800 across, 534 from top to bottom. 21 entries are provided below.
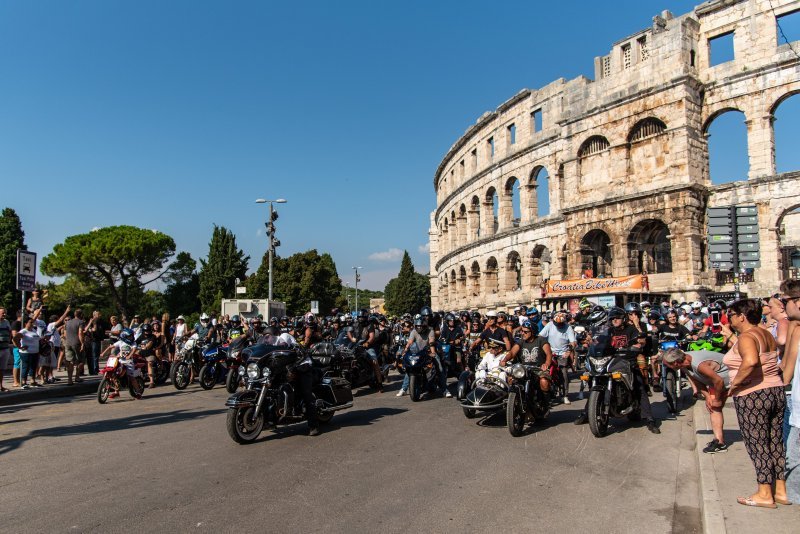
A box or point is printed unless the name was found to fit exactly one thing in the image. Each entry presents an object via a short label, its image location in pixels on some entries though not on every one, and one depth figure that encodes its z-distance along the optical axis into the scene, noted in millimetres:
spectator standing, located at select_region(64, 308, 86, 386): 13291
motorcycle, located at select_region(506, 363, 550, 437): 7762
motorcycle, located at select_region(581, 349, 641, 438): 7652
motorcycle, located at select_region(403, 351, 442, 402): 11227
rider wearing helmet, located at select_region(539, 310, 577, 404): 11672
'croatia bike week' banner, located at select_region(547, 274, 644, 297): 23344
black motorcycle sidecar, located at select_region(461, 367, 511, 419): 8250
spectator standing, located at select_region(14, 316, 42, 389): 12172
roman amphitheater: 24891
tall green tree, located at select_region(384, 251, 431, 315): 98438
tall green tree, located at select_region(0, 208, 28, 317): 42281
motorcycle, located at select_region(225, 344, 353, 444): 7262
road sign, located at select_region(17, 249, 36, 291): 12594
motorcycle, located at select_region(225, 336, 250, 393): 12109
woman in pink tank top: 4699
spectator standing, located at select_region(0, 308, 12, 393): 11711
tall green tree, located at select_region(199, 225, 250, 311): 60875
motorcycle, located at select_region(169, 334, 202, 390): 12945
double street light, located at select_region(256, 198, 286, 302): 28156
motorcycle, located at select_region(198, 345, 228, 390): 12978
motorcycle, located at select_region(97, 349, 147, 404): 11133
